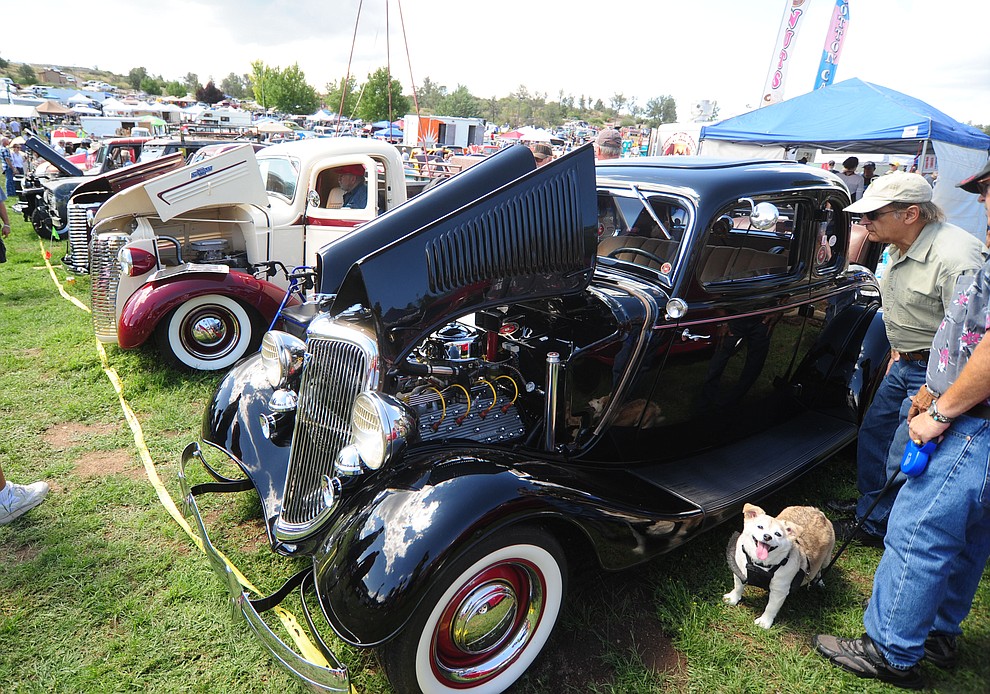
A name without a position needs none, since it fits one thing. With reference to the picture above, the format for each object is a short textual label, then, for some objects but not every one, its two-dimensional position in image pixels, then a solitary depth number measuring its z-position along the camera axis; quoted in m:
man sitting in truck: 6.22
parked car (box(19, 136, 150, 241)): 10.22
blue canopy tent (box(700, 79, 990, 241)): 8.41
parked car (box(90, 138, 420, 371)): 4.94
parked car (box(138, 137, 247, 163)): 12.35
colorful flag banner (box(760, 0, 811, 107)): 12.55
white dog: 2.42
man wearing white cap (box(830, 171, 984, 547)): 2.63
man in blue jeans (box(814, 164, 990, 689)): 1.98
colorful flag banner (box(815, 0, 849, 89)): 12.53
